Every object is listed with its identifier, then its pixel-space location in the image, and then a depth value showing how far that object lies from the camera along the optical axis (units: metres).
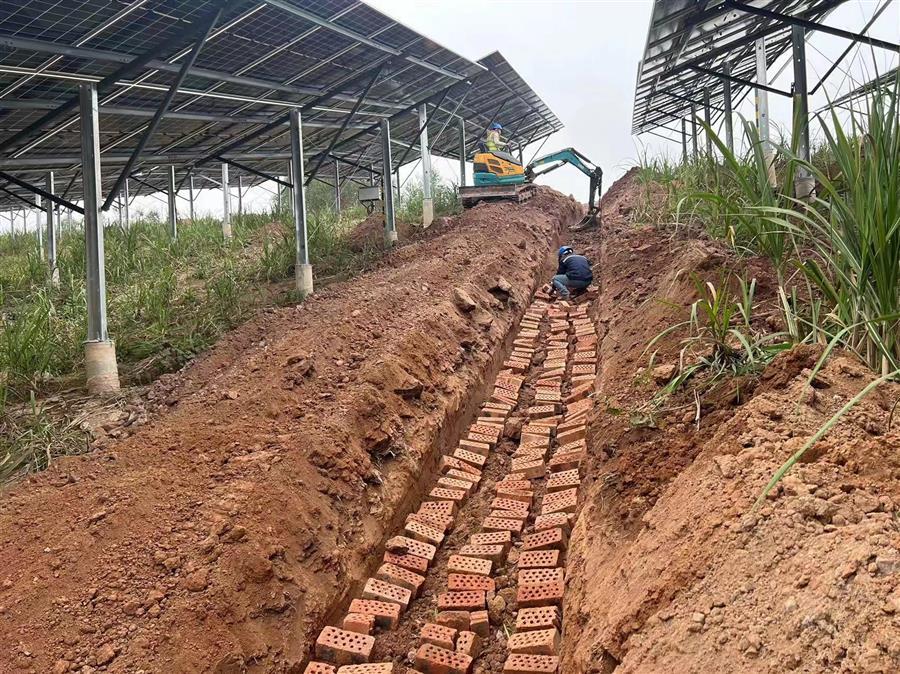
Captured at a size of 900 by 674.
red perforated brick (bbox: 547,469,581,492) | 4.25
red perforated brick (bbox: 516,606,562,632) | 3.23
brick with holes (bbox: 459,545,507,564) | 3.96
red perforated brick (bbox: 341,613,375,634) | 3.50
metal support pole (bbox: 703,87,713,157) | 13.88
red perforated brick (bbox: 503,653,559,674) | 2.91
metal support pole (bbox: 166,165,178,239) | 13.30
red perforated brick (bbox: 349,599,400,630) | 3.58
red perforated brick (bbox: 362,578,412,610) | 3.73
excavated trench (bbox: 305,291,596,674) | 3.29
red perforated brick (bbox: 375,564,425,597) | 3.88
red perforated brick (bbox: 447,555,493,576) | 3.83
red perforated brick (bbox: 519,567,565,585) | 3.52
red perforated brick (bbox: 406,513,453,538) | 4.43
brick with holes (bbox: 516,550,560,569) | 3.65
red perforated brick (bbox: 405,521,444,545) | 4.27
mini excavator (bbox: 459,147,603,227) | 14.14
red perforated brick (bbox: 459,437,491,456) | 5.30
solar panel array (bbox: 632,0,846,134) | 7.51
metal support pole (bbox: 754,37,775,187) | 8.45
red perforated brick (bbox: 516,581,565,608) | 3.39
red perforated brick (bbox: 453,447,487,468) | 5.18
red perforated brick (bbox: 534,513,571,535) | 3.88
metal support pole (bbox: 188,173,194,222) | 23.11
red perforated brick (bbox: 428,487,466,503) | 4.70
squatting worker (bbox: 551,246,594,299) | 9.34
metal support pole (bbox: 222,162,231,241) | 15.88
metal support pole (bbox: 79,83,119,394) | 5.64
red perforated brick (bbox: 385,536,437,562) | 4.16
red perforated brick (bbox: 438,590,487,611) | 3.58
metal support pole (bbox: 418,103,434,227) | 13.72
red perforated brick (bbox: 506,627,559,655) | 3.02
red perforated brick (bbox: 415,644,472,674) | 3.16
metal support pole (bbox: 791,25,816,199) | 6.50
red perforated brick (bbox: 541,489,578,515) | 4.04
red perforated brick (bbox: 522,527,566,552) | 3.82
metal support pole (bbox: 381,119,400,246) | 12.13
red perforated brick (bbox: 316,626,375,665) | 3.32
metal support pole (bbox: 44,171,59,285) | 11.40
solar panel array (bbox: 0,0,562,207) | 5.82
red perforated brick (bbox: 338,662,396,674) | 3.19
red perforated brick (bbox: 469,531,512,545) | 4.08
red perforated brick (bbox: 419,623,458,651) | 3.30
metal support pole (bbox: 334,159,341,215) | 20.36
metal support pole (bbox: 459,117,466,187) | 18.78
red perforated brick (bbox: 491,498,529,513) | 4.39
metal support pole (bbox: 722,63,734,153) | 11.77
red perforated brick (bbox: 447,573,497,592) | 3.73
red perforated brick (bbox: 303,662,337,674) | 3.25
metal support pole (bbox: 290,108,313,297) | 8.77
